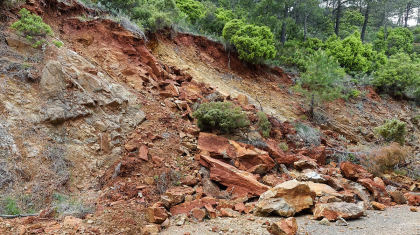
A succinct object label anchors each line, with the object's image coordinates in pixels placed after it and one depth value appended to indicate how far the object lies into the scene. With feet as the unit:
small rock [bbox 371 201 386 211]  19.39
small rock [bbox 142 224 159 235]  14.67
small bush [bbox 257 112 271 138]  30.96
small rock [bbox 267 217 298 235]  13.70
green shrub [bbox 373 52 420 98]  56.59
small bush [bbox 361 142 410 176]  29.68
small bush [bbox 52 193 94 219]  15.14
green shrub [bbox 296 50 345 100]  42.06
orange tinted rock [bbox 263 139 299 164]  26.86
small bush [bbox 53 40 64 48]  24.81
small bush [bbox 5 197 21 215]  14.39
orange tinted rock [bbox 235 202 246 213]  17.78
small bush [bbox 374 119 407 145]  36.86
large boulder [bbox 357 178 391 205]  21.25
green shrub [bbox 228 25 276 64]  47.35
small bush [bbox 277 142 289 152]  30.50
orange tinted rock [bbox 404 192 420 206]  20.97
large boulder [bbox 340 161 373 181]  24.62
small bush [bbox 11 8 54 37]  23.42
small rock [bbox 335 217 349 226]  15.70
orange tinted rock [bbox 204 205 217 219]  16.75
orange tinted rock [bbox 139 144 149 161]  21.35
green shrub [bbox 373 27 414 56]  81.15
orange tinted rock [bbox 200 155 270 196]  20.10
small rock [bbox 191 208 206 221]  16.56
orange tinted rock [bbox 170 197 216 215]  17.28
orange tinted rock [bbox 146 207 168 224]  15.66
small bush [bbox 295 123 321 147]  34.73
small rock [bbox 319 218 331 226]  15.57
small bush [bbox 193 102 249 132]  26.27
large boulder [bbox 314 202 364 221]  16.24
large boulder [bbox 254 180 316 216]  16.74
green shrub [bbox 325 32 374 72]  60.23
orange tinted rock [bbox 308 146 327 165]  29.93
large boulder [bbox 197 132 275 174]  24.27
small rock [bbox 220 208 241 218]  17.02
